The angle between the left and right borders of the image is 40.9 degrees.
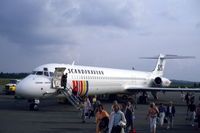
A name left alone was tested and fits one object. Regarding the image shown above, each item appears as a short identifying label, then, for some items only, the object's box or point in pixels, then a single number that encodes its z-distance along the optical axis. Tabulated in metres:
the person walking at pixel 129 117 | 9.08
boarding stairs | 17.05
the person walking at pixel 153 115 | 10.02
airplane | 15.77
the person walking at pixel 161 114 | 12.09
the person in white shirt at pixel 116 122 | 6.98
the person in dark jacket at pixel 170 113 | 12.11
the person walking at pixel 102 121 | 7.62
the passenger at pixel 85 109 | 12.81
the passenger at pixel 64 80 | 17.58
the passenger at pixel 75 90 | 18.56
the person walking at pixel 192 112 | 12.64
